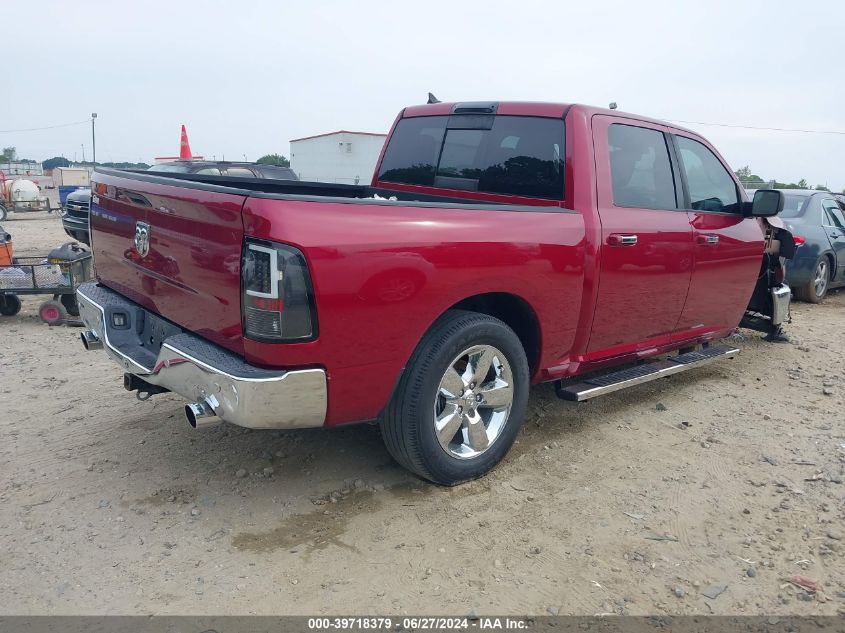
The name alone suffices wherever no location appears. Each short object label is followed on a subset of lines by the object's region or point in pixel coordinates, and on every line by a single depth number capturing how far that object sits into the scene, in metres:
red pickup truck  2.68
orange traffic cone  18.29
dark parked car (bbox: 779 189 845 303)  8.95
